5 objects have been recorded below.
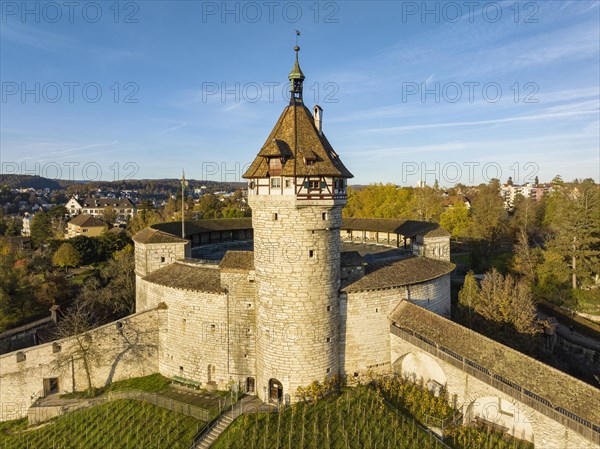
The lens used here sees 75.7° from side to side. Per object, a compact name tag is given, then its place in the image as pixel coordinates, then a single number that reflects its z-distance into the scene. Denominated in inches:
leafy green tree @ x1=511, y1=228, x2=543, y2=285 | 1630.2
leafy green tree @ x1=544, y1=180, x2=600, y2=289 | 1576.0
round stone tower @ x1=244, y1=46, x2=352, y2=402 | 797.2
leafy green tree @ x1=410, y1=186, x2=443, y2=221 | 2472.9
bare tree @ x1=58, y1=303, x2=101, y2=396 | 978.1
